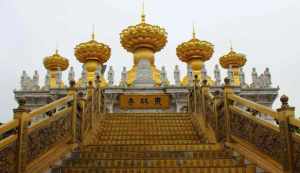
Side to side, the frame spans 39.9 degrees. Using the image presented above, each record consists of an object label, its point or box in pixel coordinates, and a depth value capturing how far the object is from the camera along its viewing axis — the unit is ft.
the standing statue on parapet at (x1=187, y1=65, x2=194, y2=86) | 59.75
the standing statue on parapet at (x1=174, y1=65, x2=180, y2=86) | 58.89
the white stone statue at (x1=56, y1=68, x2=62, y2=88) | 60.41
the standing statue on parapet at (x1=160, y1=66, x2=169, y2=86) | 58.03
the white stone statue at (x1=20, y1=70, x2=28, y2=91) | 60.22
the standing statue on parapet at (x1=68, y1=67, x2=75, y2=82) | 64.21
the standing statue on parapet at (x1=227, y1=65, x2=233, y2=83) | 62.81
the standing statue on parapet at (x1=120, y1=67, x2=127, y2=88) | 56.22
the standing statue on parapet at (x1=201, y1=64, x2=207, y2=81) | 62.03
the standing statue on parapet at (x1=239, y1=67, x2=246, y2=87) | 61.57
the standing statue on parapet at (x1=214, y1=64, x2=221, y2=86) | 61.36
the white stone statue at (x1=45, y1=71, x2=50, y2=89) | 61.05
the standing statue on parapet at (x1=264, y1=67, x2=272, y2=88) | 60.29
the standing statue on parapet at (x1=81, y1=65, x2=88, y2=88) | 61.20
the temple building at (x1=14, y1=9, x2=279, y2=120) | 53.52
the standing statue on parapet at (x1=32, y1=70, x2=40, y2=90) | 60.23
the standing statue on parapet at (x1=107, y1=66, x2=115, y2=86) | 58.96
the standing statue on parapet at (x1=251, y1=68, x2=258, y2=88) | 60.61
